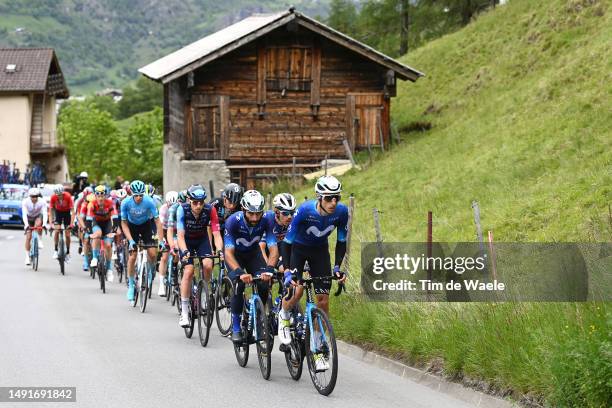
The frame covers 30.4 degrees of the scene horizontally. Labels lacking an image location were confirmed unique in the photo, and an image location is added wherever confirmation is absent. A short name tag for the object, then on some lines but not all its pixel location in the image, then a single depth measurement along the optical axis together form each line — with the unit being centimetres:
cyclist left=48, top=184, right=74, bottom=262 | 2458
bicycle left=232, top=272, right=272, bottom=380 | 1142
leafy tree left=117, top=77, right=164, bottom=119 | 17638
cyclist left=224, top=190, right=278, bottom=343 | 1201
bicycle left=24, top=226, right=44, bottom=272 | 2466
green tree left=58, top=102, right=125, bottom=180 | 12175
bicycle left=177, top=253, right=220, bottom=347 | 1370
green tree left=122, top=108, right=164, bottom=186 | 12181
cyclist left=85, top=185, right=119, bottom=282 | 2116
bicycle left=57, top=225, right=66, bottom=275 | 2383
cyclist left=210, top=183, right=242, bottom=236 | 1363
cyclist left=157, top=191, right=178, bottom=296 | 1744
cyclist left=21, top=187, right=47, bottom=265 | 2441
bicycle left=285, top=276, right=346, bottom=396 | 1024
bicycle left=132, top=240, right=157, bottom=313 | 1741
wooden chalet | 3934
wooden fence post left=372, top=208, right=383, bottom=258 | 1464
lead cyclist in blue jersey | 1105
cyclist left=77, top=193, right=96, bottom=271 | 2281
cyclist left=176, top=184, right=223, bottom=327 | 1414
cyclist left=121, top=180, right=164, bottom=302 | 1792
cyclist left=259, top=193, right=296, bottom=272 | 1152
